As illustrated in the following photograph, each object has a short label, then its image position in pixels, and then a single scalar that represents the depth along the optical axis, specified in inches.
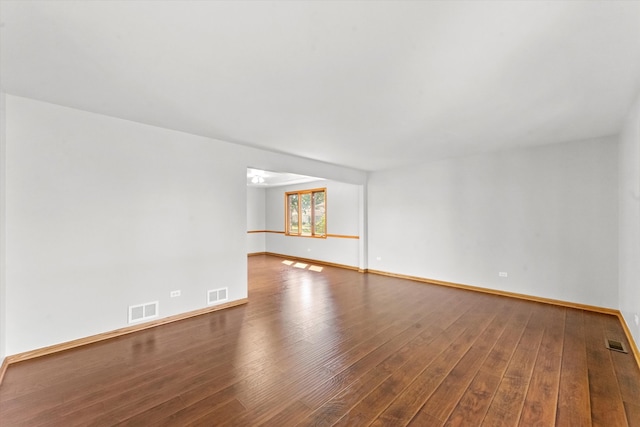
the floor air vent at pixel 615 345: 105.7
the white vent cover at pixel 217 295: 151.1
